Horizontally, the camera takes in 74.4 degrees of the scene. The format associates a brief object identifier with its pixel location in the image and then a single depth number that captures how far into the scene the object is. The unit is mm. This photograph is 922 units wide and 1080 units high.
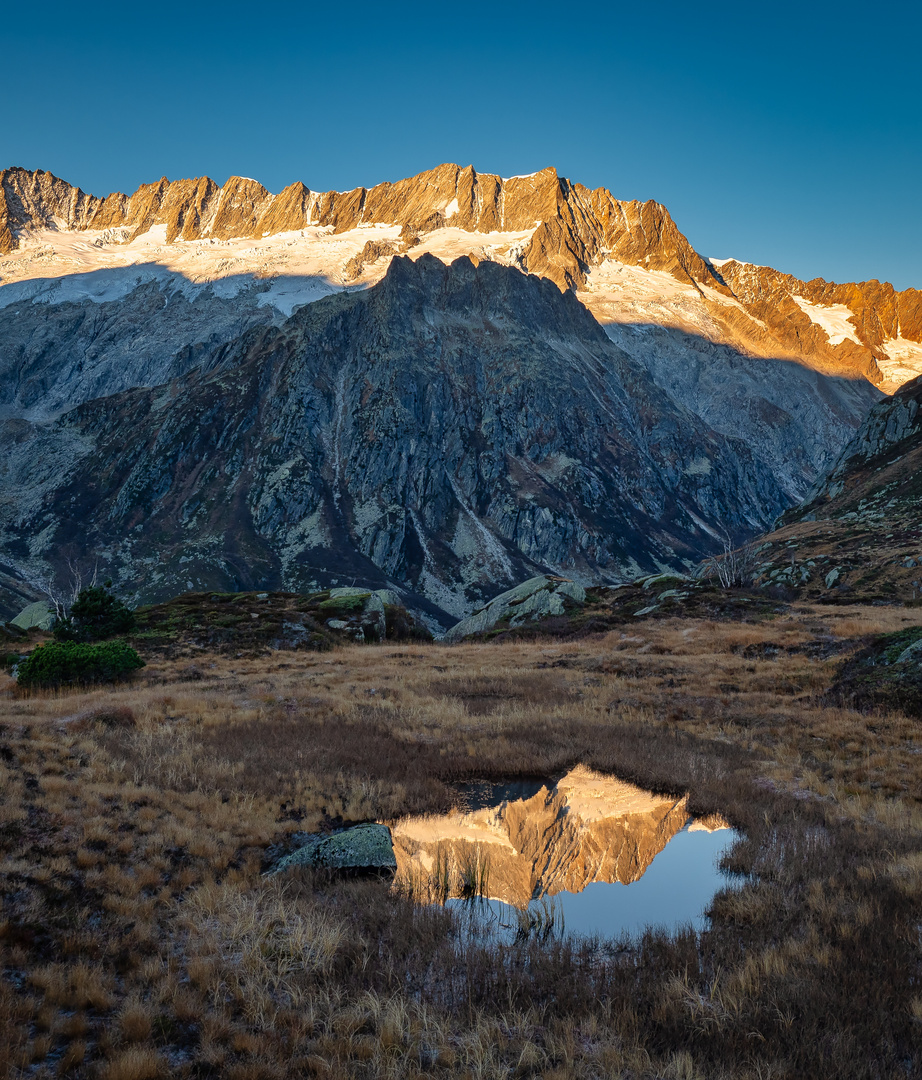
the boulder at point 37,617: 60438
